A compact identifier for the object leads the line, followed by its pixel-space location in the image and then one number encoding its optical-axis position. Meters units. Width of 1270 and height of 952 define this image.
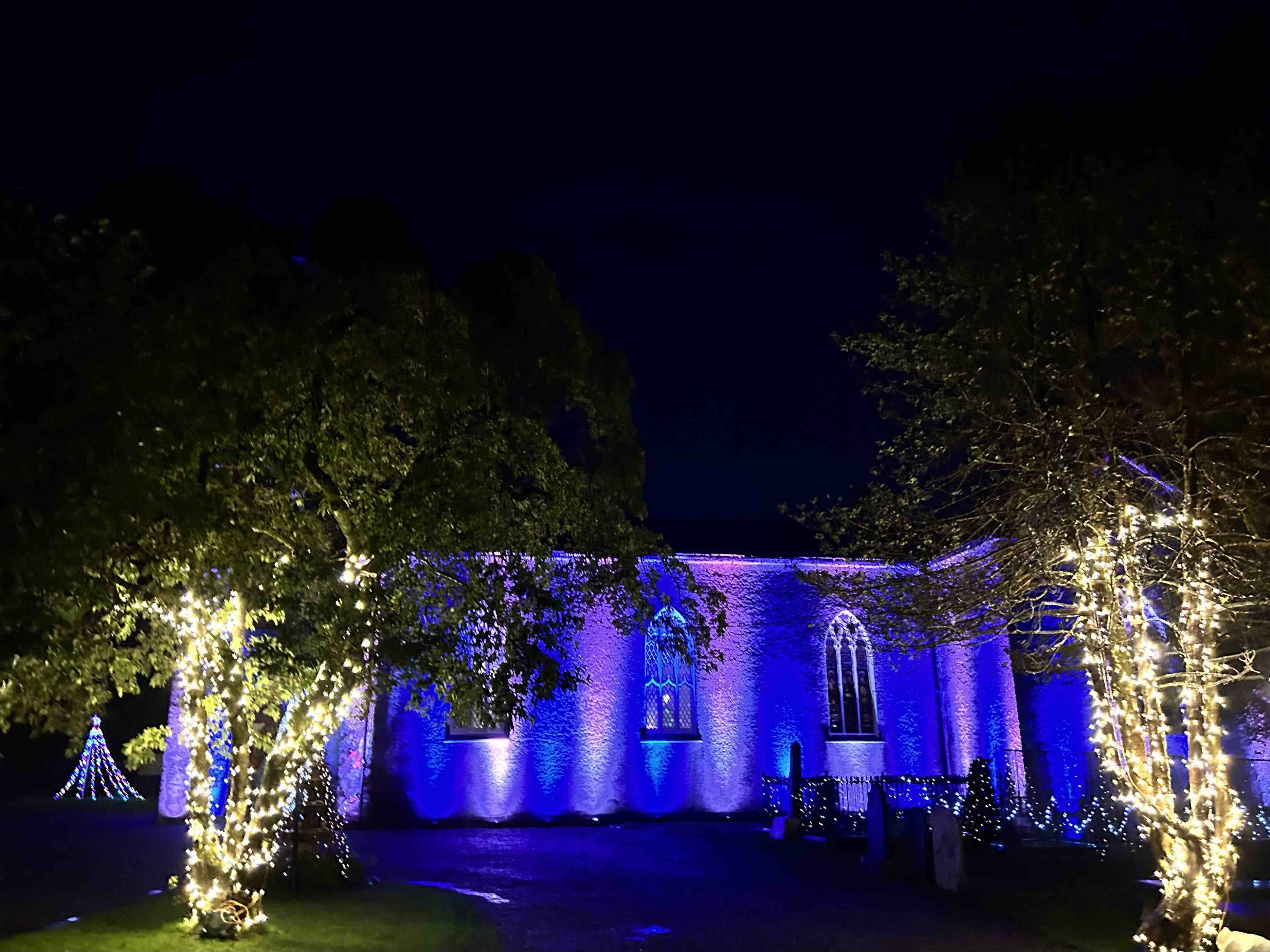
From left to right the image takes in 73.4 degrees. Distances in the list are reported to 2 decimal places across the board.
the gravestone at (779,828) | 17.25
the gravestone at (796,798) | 17.22
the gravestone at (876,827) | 13.46
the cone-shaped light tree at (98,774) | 27.94
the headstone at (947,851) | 11.96
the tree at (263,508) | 7.40
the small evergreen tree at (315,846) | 11.13
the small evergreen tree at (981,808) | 15.32
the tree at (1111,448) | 9.24
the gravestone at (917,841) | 12.84
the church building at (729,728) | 19.78
